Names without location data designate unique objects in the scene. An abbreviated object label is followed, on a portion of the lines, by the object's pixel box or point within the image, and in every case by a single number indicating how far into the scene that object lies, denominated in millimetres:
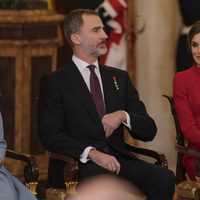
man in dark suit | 10350
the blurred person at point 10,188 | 9203
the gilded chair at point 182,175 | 10783
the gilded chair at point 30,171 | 10016
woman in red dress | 10934
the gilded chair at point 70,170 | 9977
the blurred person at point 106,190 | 10075
